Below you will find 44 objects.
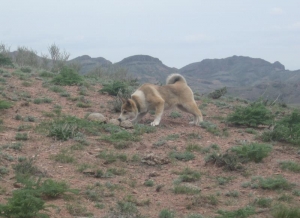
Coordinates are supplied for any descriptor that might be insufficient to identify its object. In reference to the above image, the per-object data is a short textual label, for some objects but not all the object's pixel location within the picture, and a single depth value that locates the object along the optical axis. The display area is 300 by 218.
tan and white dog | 20.92
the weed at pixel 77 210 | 10.60
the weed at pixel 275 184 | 13.17
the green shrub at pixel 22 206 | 9.41
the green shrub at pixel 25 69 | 34.06
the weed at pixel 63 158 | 14.61
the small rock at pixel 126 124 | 19.81
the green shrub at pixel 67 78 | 29.61
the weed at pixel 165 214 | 10.66
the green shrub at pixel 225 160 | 14.97
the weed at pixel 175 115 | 24.22
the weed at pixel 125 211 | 9.94
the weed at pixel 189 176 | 13.93
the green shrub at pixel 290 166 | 15.03
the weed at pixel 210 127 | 20.44
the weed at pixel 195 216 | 10.74
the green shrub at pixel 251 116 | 22.39
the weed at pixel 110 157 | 15.13
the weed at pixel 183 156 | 16.17
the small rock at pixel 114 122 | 20.15
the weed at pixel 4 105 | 20.06
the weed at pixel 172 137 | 18.52
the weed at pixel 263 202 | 11.86
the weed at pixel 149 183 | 13.32
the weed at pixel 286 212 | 10.43
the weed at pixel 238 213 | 10.60
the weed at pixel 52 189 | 11.22
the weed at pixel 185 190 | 12.78
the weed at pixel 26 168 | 12.88
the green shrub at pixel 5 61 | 35.65
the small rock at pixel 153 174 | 14.29
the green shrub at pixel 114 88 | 28.24
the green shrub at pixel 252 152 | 15.86
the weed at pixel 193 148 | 17.25
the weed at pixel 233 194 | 12.72
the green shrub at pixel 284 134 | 18.84
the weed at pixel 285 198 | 12.27
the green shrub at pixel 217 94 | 33.98
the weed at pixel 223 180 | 13.85
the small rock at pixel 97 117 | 20.08
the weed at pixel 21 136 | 16.43
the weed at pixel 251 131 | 21.01
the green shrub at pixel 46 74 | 32.97
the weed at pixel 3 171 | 12.81
